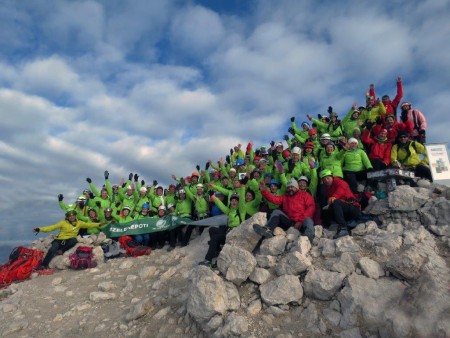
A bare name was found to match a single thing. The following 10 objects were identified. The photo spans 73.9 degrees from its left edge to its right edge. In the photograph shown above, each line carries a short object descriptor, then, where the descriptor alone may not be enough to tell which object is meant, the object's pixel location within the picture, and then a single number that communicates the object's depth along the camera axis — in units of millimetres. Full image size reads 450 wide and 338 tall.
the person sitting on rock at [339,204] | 8234
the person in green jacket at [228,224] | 9586
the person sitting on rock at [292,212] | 8281
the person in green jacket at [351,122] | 13838
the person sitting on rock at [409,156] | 10366
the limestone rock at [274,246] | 7938
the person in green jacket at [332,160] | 10445
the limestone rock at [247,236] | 8586
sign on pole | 9555
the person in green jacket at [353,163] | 10516
